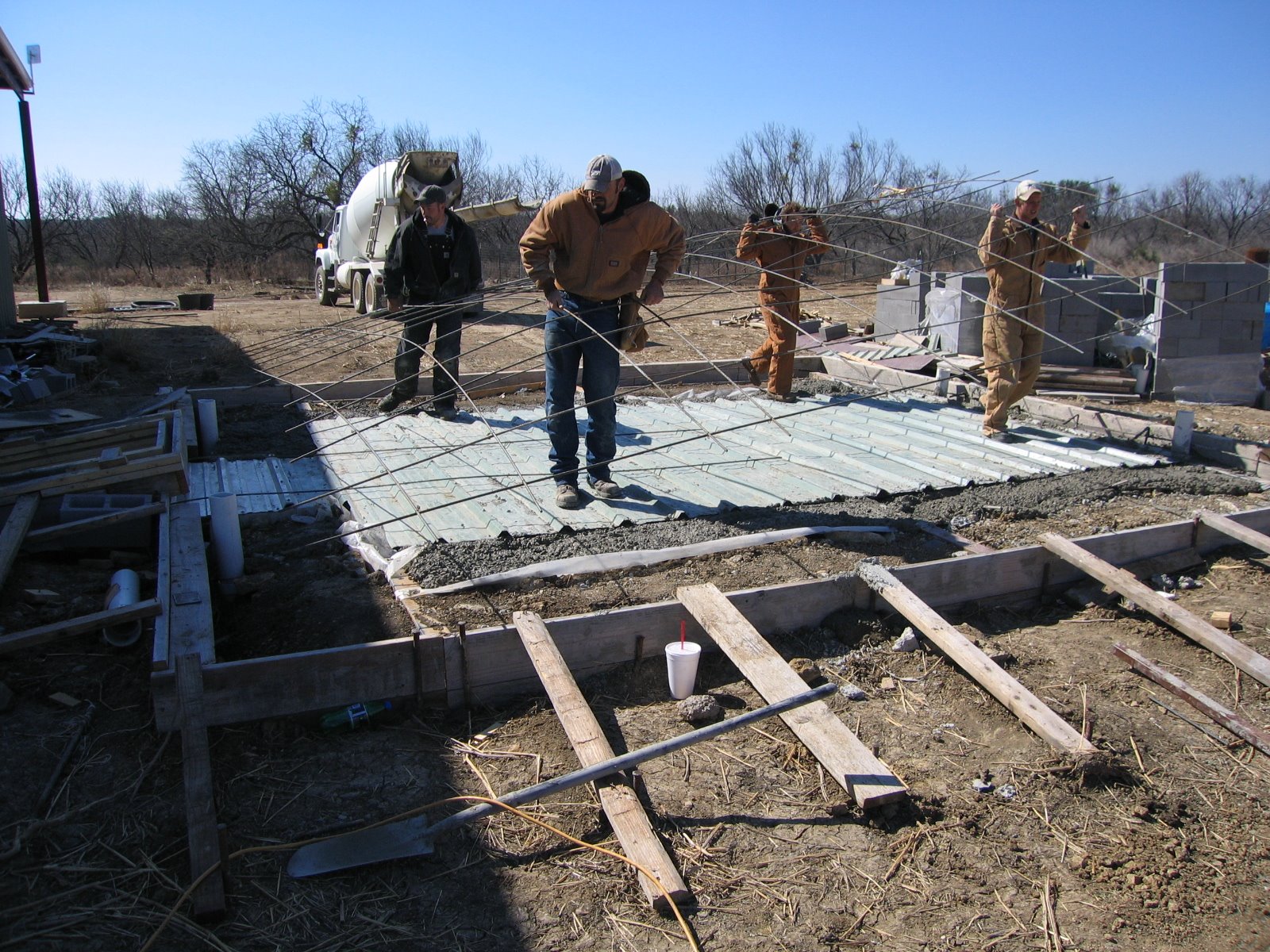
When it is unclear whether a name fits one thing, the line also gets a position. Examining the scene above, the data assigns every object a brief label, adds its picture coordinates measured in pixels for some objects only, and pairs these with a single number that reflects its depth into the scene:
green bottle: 3.02
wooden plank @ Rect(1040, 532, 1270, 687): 3.39
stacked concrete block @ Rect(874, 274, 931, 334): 11.07
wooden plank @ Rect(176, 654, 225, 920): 2.18
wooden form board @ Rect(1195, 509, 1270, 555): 4.32
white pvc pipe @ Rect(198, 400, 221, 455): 6.15
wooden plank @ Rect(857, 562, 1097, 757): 2.87
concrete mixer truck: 14.02
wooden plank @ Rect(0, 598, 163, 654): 3.00
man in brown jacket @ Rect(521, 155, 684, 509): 4.54
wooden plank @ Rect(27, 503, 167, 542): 3.98
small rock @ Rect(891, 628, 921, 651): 3.64
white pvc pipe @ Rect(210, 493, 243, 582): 3.80
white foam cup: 3.25
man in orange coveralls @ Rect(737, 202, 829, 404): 7.43
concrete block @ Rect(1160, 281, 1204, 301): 9.03
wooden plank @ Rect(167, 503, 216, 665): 3.08
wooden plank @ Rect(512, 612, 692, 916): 2.27
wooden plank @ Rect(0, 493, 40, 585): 3.68
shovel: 2.35
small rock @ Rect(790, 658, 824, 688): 3.35
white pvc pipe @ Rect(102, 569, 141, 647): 3.28
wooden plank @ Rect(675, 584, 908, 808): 2.61
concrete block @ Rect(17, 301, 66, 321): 13.52
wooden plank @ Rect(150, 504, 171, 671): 2.89
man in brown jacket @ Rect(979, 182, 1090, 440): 6.28
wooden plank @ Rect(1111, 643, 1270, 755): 2.99
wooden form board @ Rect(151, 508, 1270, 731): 2.94
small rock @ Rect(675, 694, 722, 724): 3.11
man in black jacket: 6.65
